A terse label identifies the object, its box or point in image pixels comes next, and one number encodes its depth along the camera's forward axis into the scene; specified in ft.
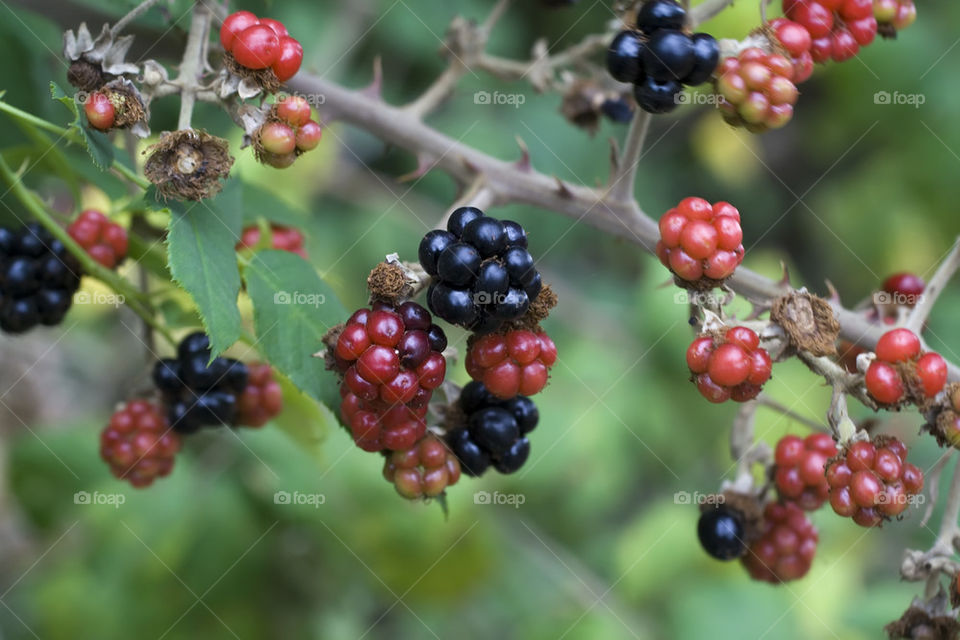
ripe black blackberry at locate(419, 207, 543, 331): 1.30
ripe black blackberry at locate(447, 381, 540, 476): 1.37
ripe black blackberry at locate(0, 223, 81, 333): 1.44
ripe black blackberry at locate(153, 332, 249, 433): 1.45
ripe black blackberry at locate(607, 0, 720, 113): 1.33
